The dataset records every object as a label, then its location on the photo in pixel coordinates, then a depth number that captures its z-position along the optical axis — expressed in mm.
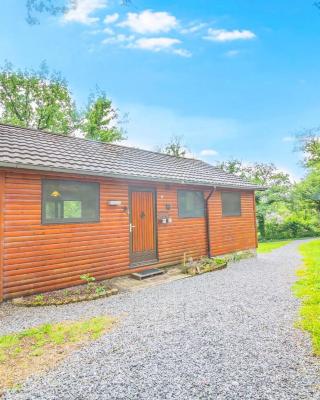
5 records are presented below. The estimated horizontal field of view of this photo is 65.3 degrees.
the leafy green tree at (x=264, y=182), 18891
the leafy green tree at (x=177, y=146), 26656
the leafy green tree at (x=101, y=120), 21344
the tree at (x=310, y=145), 23312
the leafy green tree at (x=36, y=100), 19516
